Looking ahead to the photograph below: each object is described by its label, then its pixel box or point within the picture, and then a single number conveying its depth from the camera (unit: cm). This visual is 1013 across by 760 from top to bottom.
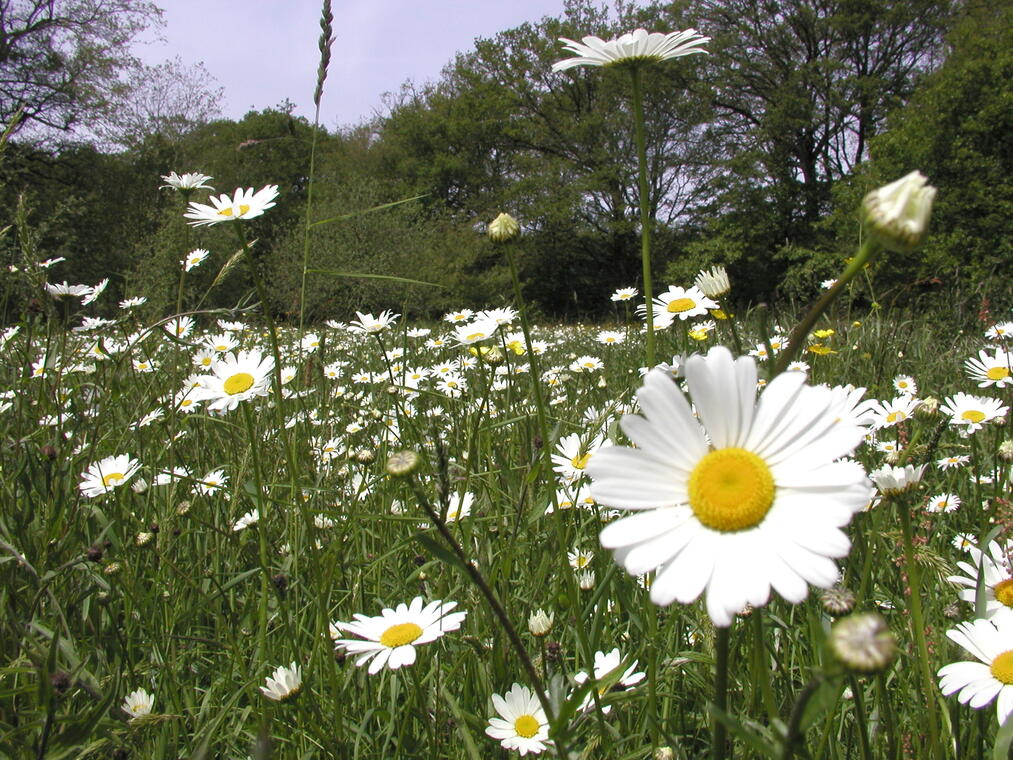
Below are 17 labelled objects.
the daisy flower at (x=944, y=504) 111
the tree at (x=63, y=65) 1067
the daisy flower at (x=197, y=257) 194
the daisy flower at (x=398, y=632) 27
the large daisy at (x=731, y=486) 16
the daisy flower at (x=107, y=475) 112
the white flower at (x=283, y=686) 28
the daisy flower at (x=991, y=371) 129
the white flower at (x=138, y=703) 30
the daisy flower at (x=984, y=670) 23
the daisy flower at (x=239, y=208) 35
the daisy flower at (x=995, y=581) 28
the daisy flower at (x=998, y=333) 161
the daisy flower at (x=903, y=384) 165
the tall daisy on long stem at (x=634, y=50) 28
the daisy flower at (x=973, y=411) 117
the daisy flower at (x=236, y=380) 38
